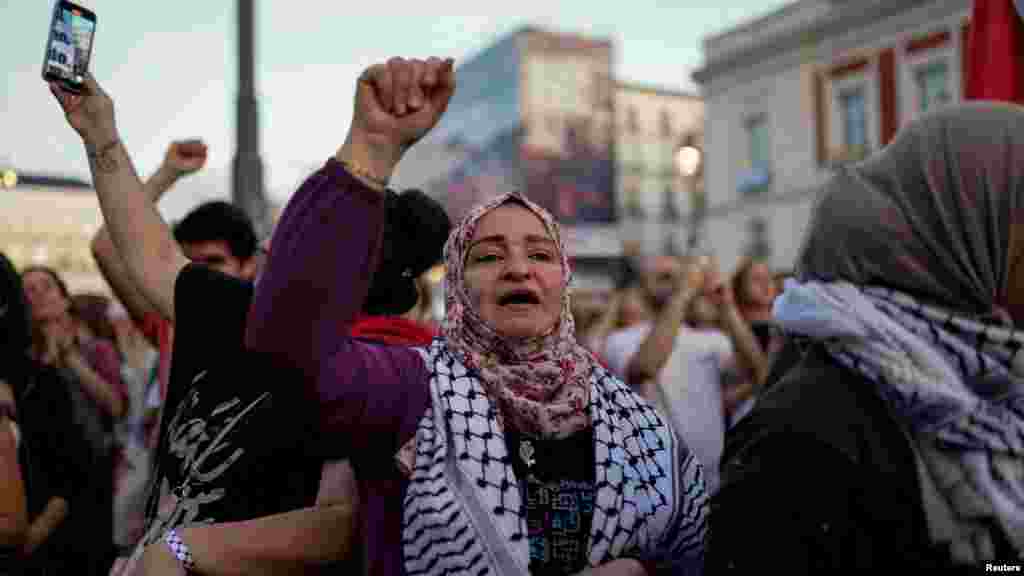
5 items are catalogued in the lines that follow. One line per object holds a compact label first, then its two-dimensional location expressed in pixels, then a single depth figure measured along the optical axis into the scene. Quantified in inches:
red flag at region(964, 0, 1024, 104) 123.3
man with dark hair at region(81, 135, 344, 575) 76.8
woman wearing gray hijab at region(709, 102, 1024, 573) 56.2
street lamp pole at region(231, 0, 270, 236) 251.8
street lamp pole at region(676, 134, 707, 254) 323.6
